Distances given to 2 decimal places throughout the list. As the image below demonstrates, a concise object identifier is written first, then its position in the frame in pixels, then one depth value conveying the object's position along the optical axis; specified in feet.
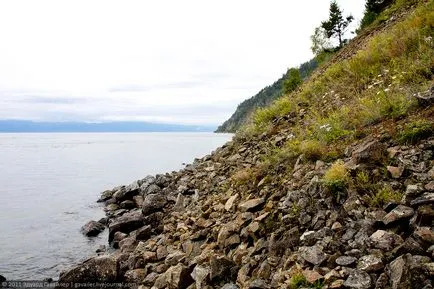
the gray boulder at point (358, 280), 16.55
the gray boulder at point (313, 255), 19.13
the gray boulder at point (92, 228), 58.18
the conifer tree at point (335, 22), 182.29
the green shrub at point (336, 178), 23.35
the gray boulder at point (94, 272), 34.19
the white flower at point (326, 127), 32.13
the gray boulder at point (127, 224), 51.98
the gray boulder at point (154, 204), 52.49
